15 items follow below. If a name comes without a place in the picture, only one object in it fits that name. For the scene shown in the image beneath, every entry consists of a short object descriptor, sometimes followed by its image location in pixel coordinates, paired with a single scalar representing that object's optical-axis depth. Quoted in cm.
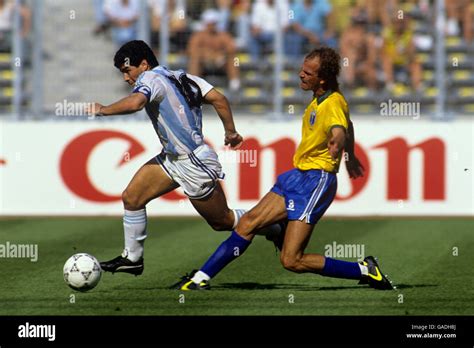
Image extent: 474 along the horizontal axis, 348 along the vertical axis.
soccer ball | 991
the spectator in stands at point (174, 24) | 1742
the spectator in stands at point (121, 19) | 1766
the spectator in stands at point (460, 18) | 1780
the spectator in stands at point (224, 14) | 1769
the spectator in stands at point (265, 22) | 1752
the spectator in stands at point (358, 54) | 1773
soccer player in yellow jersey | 963
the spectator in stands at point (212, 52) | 1764
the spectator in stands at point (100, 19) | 1758
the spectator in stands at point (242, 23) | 1786
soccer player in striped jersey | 1028
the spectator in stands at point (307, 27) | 1762
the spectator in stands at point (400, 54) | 1791
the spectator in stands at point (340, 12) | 1767
